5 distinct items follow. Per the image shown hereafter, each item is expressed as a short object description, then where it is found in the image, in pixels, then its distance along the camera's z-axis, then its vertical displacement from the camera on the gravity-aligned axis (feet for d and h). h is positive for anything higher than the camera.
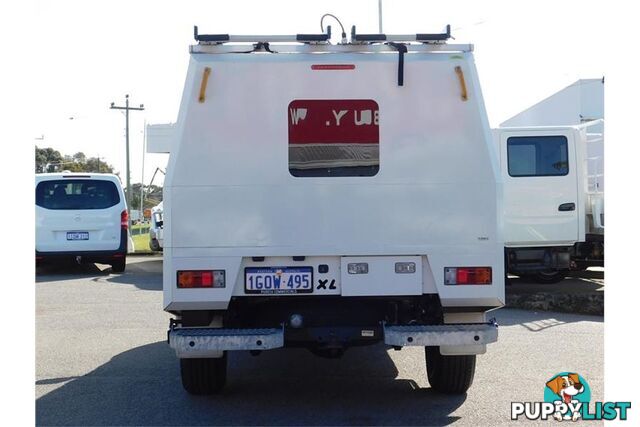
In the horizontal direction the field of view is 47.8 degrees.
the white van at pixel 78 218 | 49.08 +0.17
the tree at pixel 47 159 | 222.69 +20.60
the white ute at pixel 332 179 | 17.25 +0.96
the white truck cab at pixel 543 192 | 37.63 +1.38
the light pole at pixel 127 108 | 136.05 +21.57
